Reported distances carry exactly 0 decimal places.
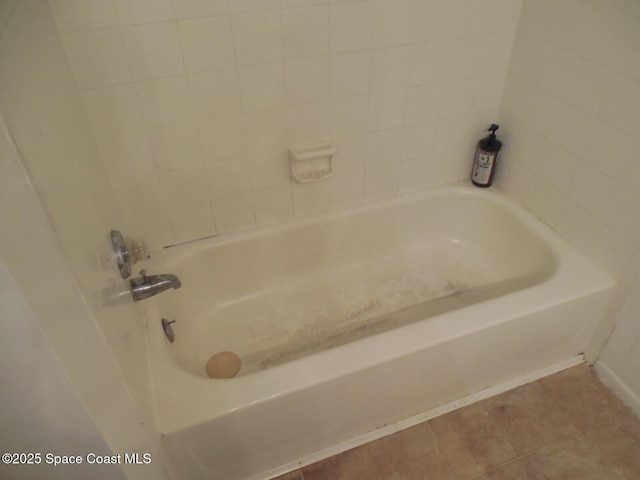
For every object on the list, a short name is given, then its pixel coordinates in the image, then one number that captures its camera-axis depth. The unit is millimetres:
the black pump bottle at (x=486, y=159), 1725
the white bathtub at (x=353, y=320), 1143
